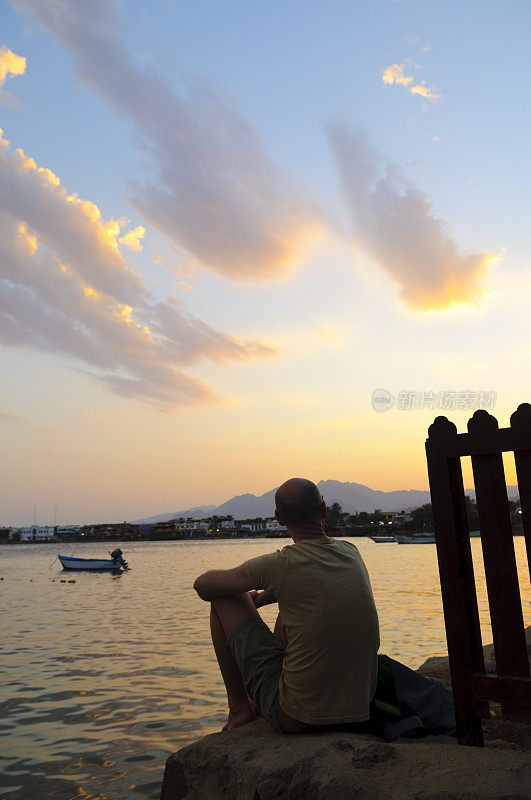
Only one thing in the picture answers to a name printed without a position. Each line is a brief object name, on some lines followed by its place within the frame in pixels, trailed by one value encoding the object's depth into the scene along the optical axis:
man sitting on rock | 3.23
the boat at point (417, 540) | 118.38
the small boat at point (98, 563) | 42.21
